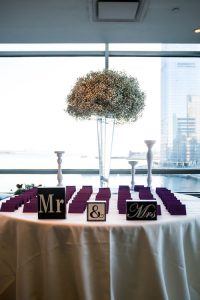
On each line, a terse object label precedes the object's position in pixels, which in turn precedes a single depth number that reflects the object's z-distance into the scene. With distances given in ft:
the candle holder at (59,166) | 8.64
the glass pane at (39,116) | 15.47
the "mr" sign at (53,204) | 5.06
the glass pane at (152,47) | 15.44
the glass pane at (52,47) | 15.47
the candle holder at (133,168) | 8.52
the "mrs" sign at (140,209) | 4.99
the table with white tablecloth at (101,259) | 4.72
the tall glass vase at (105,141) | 7.81
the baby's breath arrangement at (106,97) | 7.81
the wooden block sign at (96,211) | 4.93
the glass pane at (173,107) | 15.74
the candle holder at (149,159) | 8.23
